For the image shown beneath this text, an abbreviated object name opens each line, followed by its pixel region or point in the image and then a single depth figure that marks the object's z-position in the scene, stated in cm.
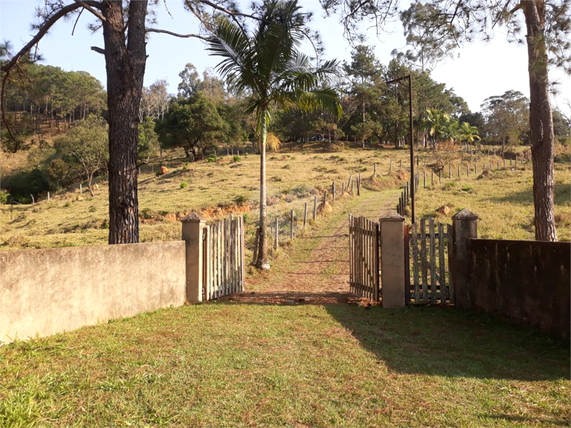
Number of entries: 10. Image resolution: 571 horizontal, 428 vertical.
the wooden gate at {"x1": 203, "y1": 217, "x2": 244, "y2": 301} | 940
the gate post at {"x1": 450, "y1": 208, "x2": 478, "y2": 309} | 857
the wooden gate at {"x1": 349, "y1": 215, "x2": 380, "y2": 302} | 916
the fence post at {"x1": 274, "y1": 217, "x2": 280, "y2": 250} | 1585
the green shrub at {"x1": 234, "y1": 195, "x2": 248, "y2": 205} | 2809
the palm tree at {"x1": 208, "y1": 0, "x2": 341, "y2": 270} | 1223
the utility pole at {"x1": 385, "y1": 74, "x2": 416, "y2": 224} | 1883
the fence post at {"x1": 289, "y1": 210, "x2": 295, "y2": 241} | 1770
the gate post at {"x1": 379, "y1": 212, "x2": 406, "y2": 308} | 880
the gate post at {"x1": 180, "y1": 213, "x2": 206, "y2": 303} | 913
